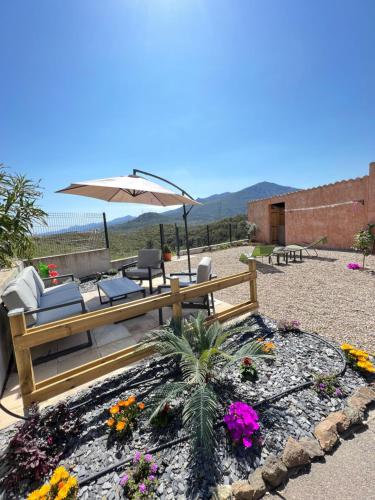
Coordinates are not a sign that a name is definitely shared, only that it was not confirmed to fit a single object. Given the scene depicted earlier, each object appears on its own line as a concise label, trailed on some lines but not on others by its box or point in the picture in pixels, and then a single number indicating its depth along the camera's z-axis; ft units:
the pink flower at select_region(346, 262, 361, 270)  21.31
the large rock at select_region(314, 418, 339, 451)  5.15
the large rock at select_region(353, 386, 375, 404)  6.37
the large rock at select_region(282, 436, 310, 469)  4.78
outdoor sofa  8.77
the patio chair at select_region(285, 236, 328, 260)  26.58
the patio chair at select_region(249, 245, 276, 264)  25.13
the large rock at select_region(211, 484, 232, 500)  4.16
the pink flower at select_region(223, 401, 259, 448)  5.14
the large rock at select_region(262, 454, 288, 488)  4.48
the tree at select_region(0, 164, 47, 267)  11.92
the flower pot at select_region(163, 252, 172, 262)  32.09
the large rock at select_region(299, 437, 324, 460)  4.97
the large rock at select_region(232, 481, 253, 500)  4.18
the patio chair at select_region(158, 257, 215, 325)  11.02
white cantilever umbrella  10.93
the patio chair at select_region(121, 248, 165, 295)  16.97
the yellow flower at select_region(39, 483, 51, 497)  3.89
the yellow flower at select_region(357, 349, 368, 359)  7.54
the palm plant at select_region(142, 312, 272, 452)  5.08
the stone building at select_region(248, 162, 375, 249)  29.86
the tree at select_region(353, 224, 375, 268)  21.57
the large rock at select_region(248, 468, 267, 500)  4.25
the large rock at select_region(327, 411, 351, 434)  5.55
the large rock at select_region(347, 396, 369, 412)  6.07
